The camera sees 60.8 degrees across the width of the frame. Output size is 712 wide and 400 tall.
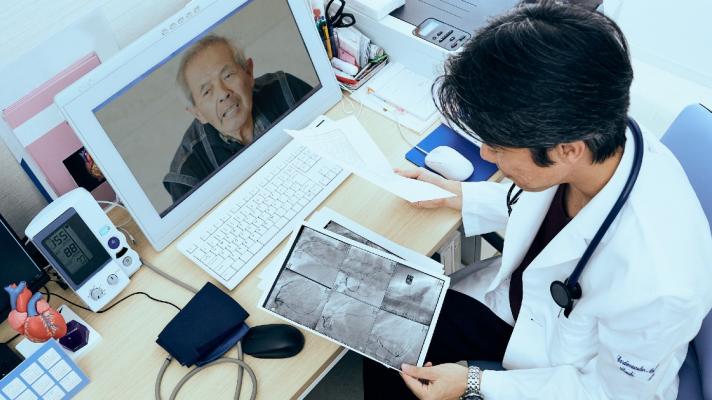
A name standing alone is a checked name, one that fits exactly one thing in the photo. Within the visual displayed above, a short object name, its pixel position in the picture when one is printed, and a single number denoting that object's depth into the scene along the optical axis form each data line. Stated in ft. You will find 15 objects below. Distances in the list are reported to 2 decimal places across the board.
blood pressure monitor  3.70
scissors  5.05
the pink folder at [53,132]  3.66
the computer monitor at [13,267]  3.65
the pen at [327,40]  4.92
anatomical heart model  3.63
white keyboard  4.12
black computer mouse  3.69
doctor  2.86
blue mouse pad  4.54
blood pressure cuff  3.71
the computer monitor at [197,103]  3.63
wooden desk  3.67
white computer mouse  4.47
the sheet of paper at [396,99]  4.82
